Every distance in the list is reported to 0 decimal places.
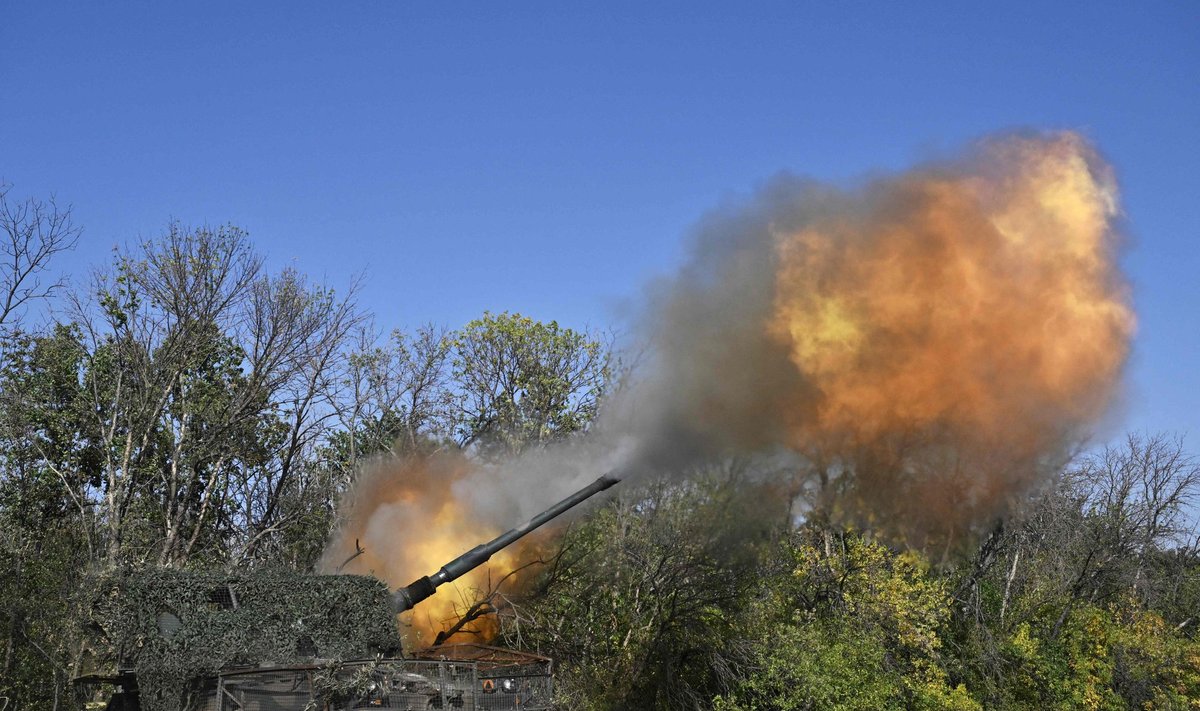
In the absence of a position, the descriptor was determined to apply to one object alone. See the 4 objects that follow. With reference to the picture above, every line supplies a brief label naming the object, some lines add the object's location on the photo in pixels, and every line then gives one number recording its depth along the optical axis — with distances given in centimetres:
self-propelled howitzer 1509
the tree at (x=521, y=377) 4269
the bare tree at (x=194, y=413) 3456
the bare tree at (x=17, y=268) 2629
